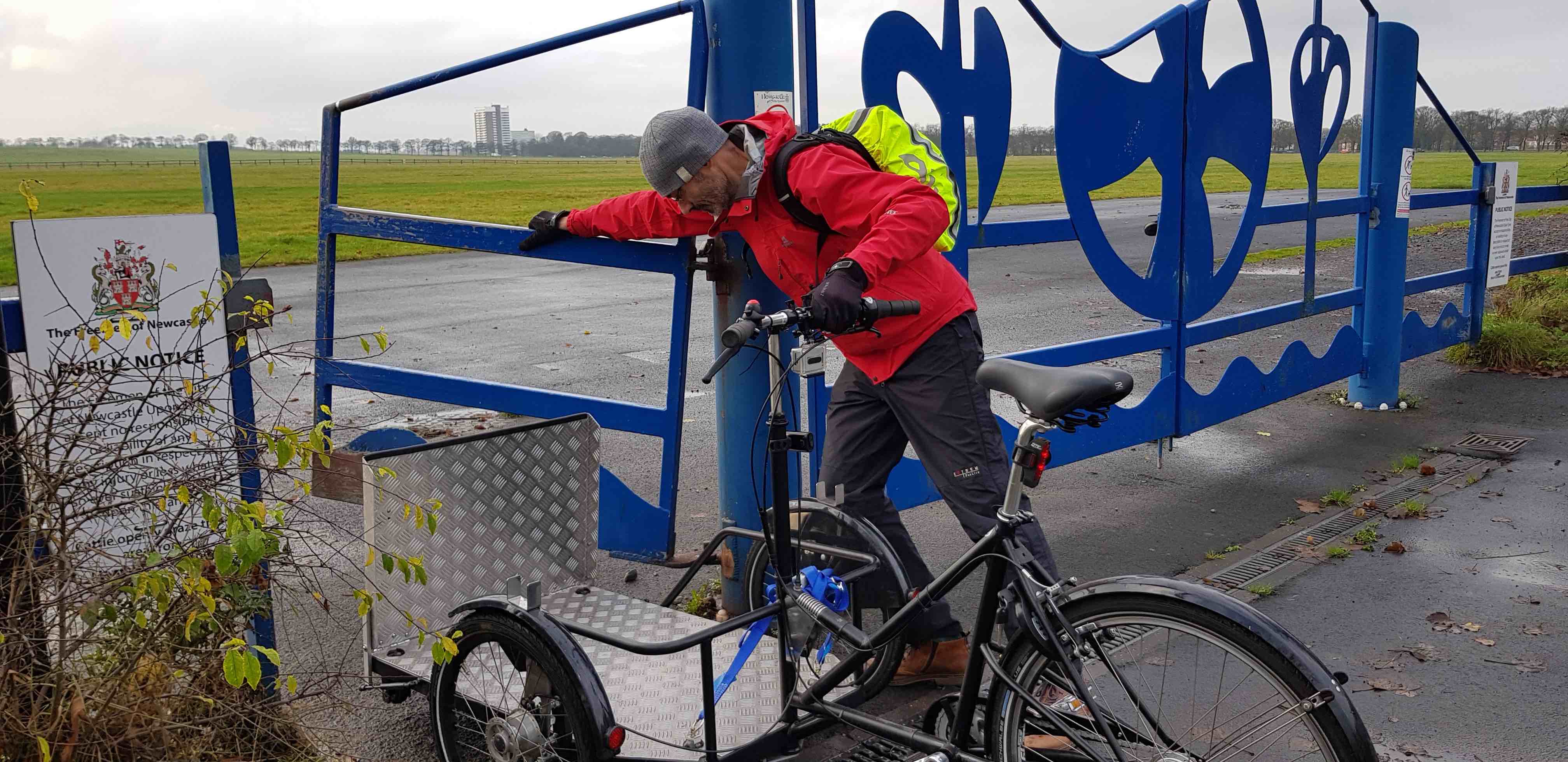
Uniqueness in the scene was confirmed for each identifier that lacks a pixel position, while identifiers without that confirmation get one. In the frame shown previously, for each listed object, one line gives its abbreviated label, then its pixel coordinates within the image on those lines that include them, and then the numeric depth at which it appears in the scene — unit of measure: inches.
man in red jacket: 132.3
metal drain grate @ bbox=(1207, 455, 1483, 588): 199.9
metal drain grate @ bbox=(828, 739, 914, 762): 136.4
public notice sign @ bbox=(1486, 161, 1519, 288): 360.5
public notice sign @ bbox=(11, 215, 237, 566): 105.9
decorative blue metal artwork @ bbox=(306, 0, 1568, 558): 175.6
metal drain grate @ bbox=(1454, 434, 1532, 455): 279.3
